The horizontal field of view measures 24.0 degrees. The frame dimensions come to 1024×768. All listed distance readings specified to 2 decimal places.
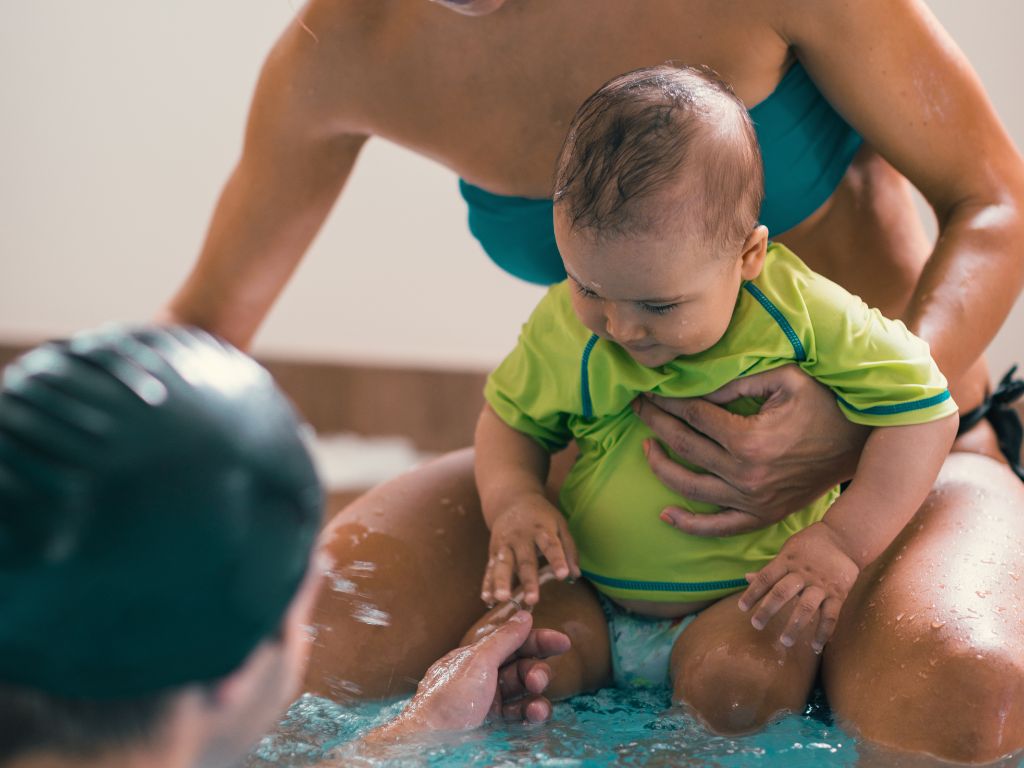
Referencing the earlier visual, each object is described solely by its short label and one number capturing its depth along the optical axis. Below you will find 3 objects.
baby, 1.45
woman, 1.49
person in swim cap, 1.11
